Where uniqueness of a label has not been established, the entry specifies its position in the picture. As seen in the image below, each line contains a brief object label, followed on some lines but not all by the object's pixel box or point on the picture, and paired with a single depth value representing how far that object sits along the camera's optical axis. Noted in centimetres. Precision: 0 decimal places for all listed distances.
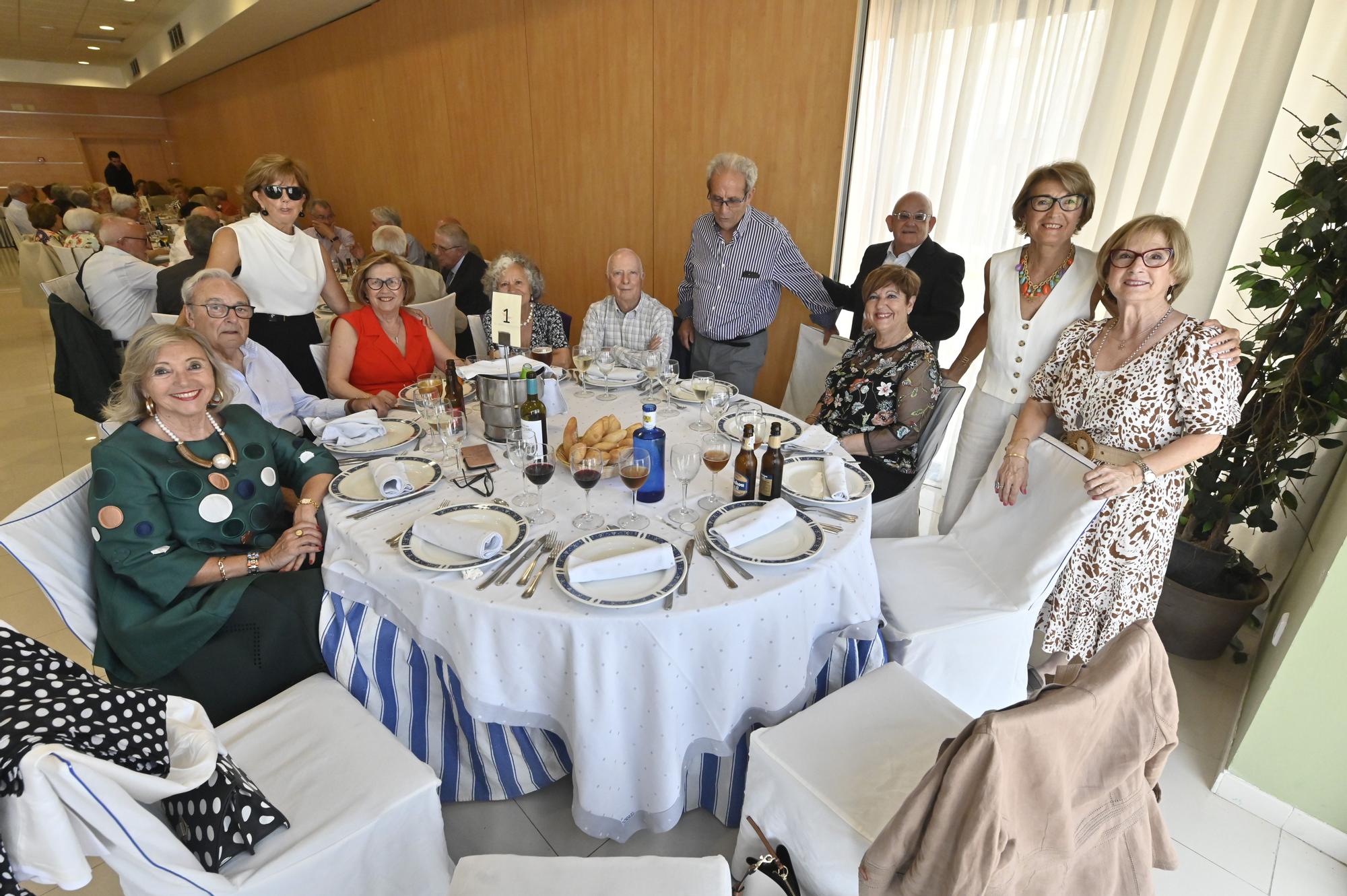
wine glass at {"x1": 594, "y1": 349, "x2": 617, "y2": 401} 294
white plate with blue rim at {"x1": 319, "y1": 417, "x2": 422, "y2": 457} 218
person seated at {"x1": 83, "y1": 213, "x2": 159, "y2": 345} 393
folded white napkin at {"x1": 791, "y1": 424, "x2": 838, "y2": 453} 226
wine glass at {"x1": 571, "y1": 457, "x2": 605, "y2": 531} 170
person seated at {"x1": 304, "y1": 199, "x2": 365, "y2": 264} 645
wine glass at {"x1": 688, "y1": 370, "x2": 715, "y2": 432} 249
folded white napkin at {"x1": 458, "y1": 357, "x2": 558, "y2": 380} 269
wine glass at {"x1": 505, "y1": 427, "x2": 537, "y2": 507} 177
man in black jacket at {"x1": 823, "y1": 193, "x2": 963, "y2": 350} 319
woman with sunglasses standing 294
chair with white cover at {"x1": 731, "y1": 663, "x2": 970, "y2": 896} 135
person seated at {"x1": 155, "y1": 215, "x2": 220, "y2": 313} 355
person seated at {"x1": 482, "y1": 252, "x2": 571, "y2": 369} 349
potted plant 211
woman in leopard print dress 190
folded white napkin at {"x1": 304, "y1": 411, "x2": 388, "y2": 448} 222
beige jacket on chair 100
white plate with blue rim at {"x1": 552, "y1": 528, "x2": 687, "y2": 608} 145
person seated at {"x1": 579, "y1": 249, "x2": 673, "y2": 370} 334
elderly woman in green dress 167
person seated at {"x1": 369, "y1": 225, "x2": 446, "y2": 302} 457
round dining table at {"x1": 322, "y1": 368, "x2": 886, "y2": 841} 147
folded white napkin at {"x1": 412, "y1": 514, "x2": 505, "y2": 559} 157
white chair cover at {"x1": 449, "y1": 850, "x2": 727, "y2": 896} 113
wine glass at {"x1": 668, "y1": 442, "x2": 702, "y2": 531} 175
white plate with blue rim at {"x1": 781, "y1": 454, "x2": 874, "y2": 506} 189
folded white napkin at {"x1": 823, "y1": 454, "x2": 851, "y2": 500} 186
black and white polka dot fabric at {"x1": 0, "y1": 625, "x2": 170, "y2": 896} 91
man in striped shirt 334
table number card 214
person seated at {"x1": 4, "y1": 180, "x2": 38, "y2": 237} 967
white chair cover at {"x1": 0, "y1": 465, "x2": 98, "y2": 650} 153
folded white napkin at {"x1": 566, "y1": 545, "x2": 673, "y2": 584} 149
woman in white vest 233
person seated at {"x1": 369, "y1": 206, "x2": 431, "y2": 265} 540
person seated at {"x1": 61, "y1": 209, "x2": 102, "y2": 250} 689
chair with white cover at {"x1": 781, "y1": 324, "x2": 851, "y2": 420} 310
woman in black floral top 249
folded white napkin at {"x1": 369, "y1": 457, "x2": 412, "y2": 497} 188
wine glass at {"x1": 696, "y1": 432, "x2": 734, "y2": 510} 183
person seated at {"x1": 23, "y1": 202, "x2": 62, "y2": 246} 774
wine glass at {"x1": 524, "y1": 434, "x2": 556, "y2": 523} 172
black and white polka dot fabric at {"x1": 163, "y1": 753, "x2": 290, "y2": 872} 119
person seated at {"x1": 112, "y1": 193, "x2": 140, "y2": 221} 714
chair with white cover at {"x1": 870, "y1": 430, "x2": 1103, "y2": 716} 195
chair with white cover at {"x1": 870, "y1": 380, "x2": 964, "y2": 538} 251
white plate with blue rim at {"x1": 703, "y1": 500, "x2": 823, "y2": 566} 160
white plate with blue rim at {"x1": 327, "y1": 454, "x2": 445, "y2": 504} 189
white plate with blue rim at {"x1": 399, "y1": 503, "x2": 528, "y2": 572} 157
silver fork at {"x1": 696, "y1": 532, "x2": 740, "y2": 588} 154
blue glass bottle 183
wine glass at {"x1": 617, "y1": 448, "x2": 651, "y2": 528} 172
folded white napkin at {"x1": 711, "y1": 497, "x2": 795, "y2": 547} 164
